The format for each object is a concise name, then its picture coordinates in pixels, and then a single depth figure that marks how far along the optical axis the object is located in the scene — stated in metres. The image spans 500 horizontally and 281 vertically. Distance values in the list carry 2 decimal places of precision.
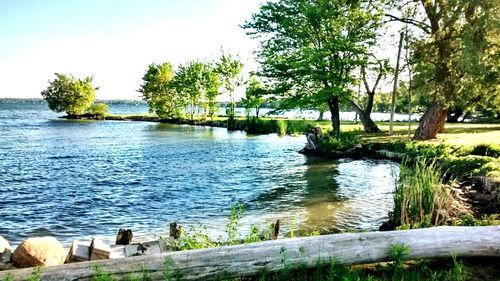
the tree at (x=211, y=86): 76.62
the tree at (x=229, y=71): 74.56
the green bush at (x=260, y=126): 57.97
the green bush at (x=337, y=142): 31.33
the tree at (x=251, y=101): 67.79
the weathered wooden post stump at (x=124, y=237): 9.59
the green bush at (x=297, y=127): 54.71
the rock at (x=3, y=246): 8.11
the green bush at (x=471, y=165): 15.42
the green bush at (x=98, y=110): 96.75
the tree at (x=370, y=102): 38.78
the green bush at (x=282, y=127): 53.44
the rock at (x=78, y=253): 7.91
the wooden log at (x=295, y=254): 6.12
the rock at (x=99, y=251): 7.76
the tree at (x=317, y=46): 34.66
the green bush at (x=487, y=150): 19.86
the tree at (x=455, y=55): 22.16
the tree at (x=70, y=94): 97.25
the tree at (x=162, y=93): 84.20
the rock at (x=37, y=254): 7.50
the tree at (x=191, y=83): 79.75
